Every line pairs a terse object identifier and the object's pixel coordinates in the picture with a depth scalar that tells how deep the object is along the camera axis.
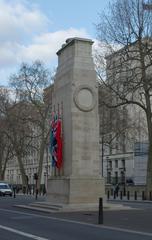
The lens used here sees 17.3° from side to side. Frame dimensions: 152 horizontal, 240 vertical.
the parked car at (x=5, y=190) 61.04
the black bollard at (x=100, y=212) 18.56
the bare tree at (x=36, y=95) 69.31
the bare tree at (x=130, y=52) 42.69
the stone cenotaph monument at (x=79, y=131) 28.02
